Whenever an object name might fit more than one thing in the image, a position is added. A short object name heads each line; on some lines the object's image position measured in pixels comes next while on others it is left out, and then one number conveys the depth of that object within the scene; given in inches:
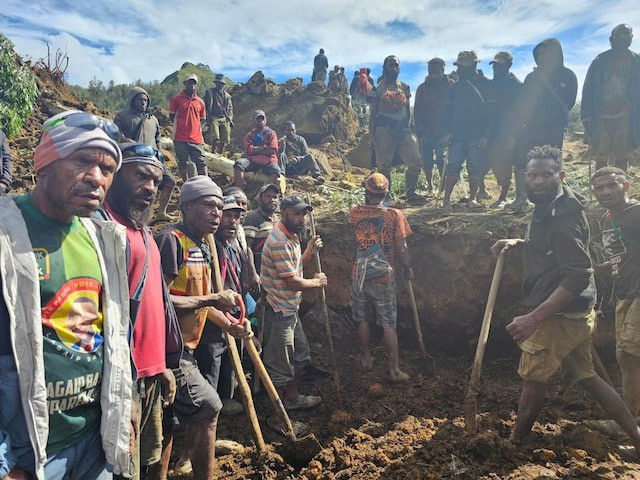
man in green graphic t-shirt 57.8
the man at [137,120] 262.7
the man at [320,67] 822.5
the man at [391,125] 284.7
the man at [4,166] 197.9
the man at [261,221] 202.2
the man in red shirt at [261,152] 326.3
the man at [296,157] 422.9
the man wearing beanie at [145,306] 84.7
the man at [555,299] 123.2
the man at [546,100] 229.0
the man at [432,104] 278.7
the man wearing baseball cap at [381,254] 196.1
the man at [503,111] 246.8
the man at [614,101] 222.8
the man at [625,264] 139.6
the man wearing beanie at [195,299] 111.7
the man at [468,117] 254.7
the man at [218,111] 464.4
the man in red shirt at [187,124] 314.0
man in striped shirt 164.7
